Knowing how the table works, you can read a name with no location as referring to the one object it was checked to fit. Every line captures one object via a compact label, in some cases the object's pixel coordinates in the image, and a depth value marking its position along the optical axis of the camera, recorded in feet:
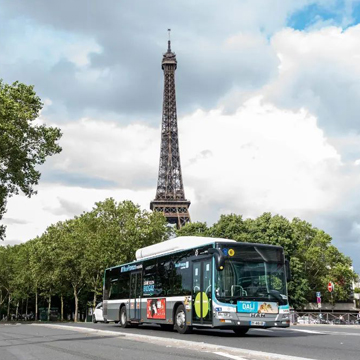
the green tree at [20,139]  83.66
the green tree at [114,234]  171.12
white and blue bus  50.67
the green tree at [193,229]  195.52
